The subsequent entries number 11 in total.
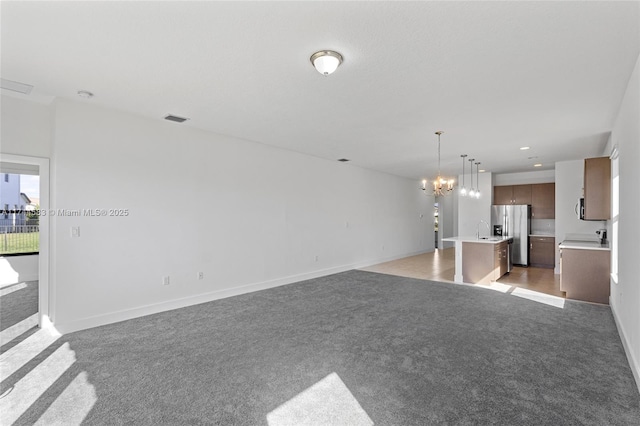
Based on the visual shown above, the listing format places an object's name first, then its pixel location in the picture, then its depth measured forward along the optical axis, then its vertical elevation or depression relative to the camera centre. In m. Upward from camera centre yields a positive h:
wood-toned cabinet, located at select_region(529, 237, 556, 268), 8.04 -0.99
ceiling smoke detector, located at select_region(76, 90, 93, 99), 3.39 +1.29
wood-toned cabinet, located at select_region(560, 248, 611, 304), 4.76 -0.95
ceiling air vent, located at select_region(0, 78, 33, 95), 3.14 +1.29
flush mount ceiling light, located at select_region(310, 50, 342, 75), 2.51 +1.24
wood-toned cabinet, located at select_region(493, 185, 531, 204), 8.53 +0.55
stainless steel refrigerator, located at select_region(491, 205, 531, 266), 8.25 -0.39
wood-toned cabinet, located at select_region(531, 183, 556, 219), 8.23 +0.34
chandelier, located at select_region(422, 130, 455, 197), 4.86 +0.52
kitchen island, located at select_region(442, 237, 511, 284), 6.04 -0.94
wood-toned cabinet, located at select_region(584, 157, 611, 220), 4.68 +0.39
